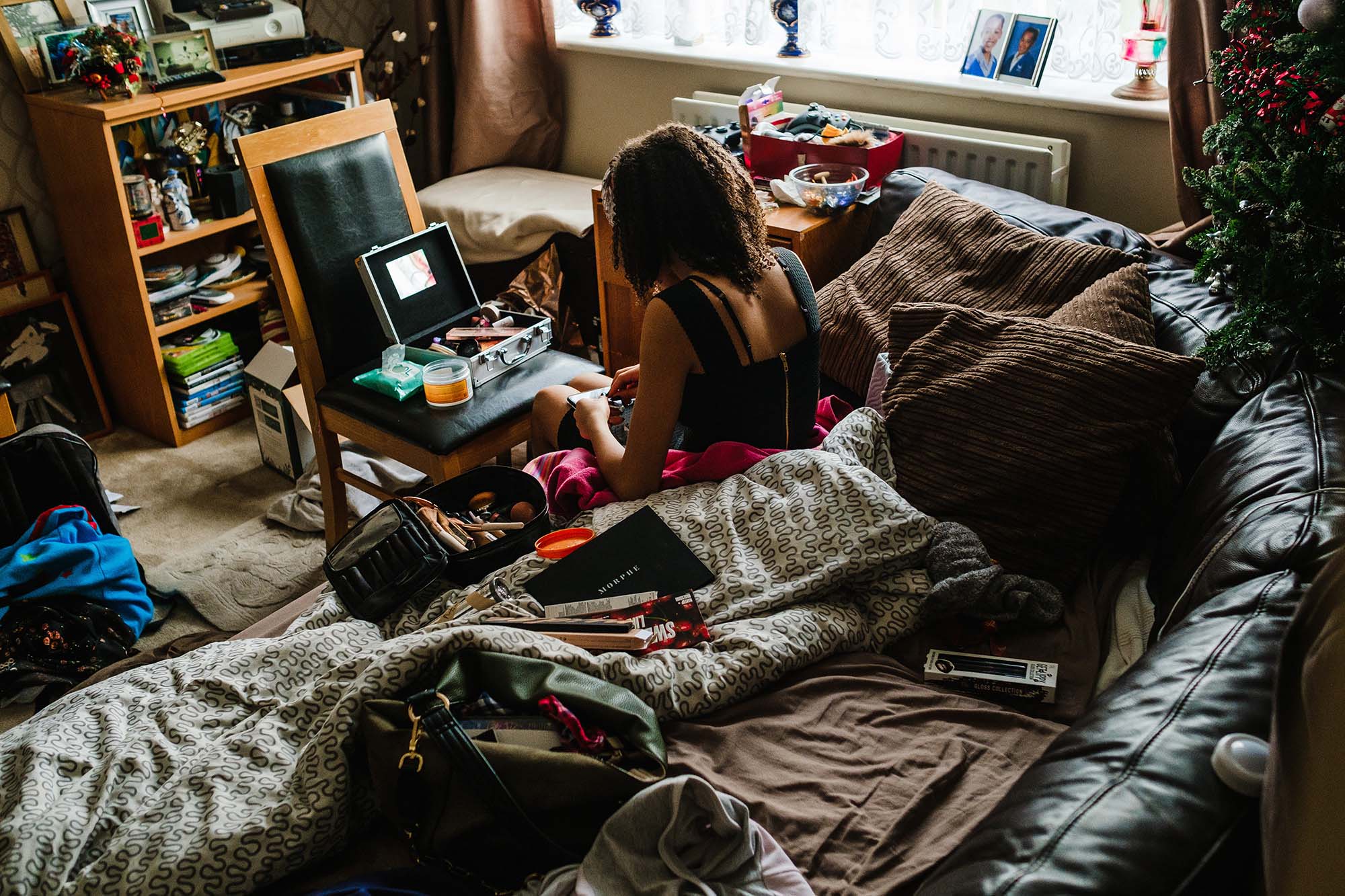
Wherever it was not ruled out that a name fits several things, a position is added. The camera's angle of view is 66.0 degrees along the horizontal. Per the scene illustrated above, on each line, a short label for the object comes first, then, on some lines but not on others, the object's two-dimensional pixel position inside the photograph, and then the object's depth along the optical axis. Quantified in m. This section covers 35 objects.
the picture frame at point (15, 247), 2.99
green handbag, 1.13
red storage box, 2.58
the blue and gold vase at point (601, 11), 3.35
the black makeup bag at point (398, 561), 1.58
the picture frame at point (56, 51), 2.82
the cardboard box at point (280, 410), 2.83
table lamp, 2.43
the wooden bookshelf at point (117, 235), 2.79
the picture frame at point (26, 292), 2.97
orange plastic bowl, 1.64
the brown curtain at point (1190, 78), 2.21
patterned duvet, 1.13
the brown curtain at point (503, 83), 3.43
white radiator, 2.54
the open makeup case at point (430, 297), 2.32
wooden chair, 2.20
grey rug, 2.41
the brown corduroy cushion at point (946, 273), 1.90
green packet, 2.25
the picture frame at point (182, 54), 2.92
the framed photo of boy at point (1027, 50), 2.59
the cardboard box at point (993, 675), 1.34
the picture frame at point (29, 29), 2.79
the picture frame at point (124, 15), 2.87
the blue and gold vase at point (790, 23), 2.94
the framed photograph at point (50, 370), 3.03
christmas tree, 1.40
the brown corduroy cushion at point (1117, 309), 1.69
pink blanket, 1.78
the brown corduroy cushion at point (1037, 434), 1.52
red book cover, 1.42
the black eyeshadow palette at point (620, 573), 1.52
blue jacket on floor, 2.20
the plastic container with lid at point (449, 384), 2.21
